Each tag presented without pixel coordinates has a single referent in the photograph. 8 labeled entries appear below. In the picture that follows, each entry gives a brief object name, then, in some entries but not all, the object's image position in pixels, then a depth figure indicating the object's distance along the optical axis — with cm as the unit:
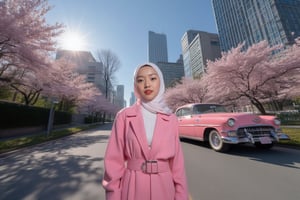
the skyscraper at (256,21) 4731
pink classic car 397
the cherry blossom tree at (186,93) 2400
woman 92
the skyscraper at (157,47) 15138
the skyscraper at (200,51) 7081
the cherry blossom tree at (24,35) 664
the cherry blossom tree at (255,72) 1034
